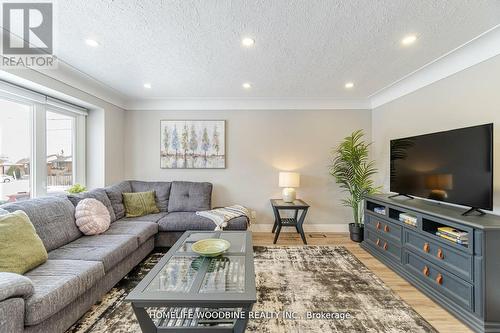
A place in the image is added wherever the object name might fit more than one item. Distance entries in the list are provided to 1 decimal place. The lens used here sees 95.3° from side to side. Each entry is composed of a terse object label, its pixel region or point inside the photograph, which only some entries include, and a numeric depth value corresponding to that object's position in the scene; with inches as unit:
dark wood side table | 136.0
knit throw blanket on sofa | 123.3
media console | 66.9
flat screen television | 75.2
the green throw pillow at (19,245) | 61.6
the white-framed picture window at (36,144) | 96.2
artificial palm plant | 145.3
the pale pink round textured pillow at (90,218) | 97.3
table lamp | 148.1
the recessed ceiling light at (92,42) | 82.9
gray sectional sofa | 52.0
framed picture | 161.8
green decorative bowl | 72.6
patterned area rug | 68.5
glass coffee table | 51.2
